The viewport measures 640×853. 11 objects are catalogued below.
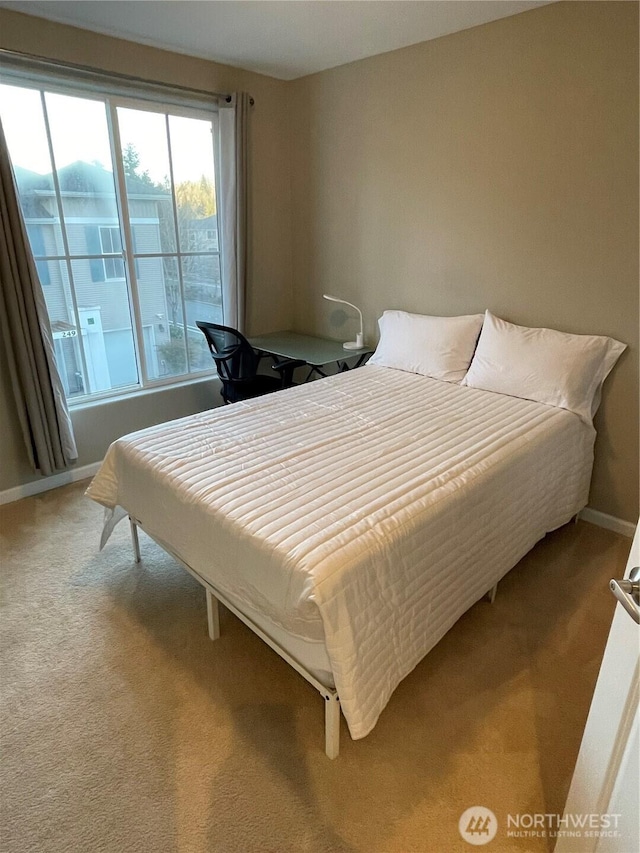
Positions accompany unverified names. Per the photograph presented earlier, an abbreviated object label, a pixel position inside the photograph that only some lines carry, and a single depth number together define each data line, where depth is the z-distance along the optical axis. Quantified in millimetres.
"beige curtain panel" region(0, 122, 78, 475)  2488
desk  3205
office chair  3027
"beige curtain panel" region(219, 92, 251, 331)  3223
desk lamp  3396
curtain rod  2416
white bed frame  1419
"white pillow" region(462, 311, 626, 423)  2387
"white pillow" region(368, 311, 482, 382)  2814
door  875
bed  1379
